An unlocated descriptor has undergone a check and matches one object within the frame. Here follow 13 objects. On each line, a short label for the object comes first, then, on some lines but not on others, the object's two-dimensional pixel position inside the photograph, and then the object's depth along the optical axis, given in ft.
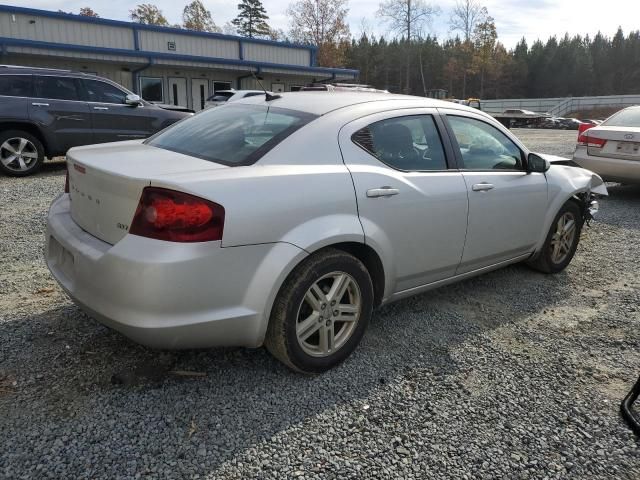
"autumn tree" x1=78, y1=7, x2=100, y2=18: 212.23
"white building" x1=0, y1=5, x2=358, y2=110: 64.90
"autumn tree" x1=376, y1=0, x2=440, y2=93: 158.81
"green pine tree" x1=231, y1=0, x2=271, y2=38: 241.35
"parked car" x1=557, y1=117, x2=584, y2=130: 123.98
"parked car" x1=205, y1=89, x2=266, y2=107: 59.35
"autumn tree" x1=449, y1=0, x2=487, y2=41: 193.06
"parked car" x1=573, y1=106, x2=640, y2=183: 25.86
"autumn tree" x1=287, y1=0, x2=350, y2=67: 187.93
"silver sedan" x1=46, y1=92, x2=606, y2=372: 7.95
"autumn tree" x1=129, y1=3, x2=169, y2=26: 226.58
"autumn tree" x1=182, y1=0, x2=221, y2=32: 225.76
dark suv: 28.40
